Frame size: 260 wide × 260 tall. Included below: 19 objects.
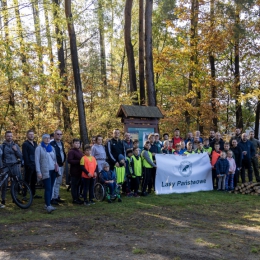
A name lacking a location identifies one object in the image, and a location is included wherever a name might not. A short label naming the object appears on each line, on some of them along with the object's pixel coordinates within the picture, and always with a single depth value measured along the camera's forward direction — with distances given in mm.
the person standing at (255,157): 13266
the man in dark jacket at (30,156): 9480
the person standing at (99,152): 10102
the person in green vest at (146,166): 10617
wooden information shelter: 13078
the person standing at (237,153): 12514
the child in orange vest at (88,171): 9026
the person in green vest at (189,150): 12059
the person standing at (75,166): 9148
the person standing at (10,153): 9125
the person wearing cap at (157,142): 11776
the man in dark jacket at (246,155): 12922
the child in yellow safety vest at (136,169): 10328
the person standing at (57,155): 9336
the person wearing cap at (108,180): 9462
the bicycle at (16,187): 8422
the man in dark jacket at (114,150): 10438
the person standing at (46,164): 8023
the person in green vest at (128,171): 10328
